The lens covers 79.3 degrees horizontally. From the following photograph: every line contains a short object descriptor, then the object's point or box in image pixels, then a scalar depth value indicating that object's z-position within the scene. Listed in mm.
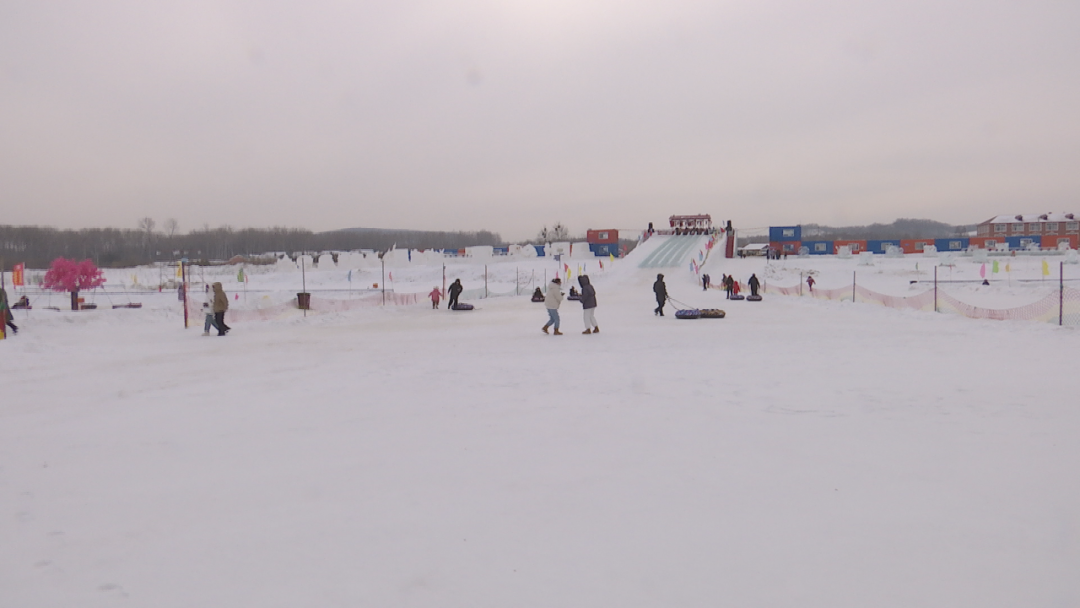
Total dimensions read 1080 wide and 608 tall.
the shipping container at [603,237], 80688
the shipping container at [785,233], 71438
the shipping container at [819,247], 75750
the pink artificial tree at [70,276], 34062
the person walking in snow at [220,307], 16250
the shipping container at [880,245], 74444
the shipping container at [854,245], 73438
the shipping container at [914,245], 69250
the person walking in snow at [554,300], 16000
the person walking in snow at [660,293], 21062
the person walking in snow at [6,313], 14983
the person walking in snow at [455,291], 24462
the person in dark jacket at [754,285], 28278
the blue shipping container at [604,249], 74050
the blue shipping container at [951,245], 69250
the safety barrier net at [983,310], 17255
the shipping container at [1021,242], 74188
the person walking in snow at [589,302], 15875
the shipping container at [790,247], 70875
